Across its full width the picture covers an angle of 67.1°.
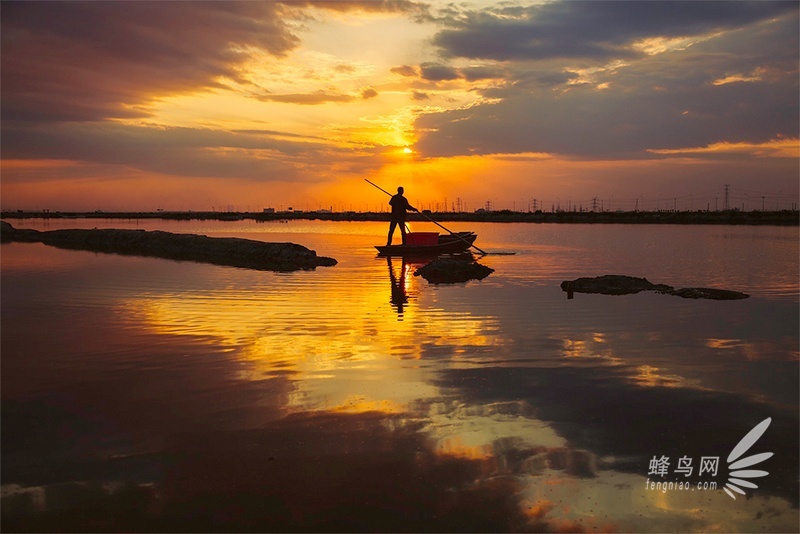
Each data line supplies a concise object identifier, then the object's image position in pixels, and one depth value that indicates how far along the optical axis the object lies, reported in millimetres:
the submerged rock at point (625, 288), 14852
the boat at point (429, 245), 28719
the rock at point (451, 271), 19141
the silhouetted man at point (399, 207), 28094
